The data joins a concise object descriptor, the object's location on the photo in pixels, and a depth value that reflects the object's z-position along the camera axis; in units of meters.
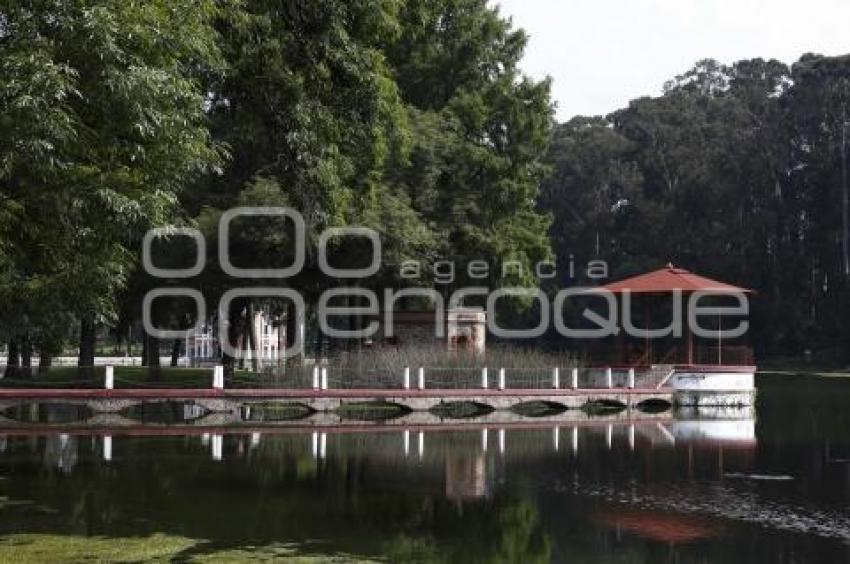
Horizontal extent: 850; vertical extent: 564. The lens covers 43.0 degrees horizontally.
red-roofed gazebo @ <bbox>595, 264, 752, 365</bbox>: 41.99
